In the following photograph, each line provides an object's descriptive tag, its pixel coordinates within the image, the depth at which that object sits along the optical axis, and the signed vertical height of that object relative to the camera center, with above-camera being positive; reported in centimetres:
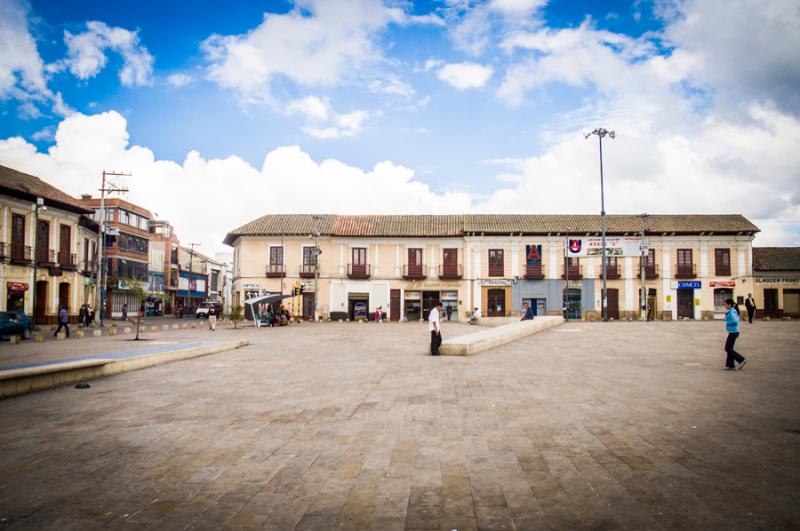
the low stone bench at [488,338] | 1385 -145
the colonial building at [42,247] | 2992 +276
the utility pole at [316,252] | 4238 +311
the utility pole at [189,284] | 7088 +98
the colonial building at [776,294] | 4319 -27
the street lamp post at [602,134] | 3228 +958
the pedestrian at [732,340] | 1075 -100
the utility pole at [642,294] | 4122 -26
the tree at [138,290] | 2503 +7
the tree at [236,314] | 3191 -138
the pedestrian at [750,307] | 2530 -79
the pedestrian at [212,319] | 2792 -149
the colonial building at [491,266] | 4344 +210
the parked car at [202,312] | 5507 -216
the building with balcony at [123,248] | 5062 +428
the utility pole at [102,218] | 3536 +496
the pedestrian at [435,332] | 1354 -105
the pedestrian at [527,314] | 3064 -135
